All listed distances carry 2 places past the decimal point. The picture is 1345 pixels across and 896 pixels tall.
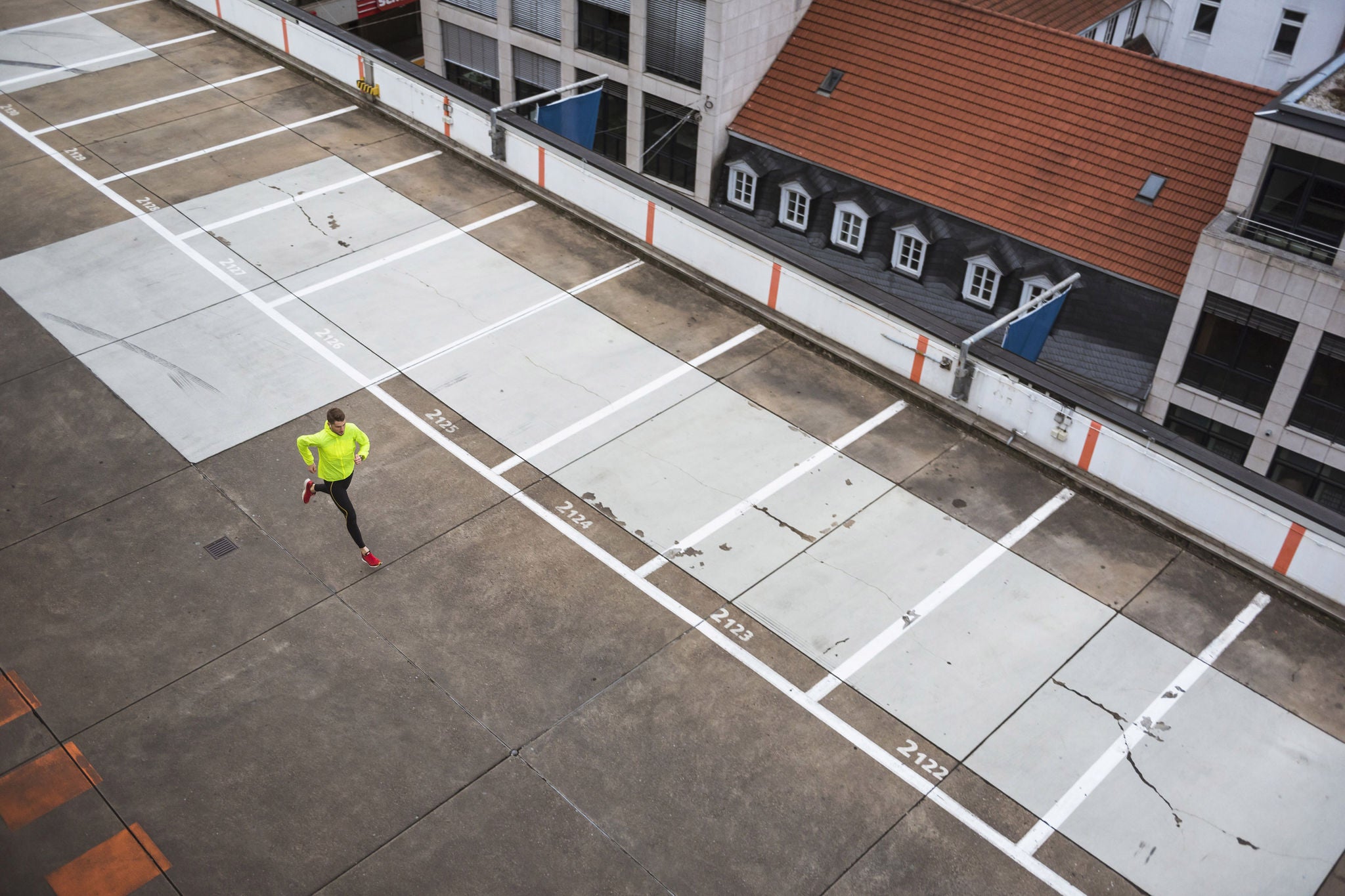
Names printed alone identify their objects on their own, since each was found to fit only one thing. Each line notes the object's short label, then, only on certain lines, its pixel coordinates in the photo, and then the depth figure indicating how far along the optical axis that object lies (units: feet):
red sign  134.21
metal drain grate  44.14
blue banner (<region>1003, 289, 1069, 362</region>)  70.23
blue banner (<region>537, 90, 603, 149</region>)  82.79
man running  40.24
